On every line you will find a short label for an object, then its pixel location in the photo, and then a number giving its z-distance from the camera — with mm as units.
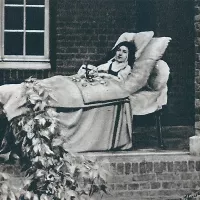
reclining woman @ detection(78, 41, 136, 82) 8273
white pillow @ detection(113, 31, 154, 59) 8281
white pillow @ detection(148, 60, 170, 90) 8289
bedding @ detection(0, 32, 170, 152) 7777
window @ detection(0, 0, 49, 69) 8391
